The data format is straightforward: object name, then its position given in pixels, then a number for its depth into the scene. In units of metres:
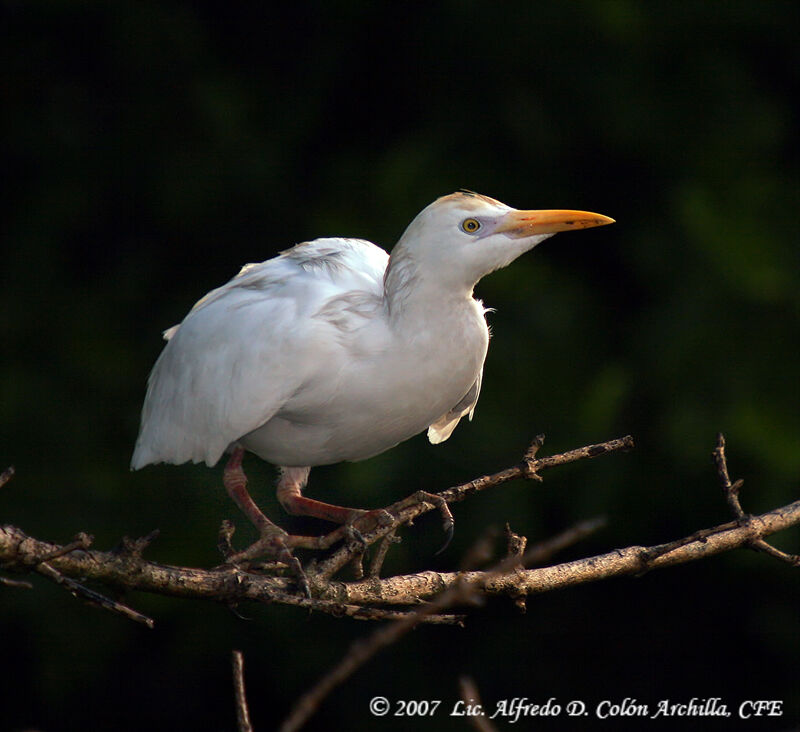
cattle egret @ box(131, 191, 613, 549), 8.08
